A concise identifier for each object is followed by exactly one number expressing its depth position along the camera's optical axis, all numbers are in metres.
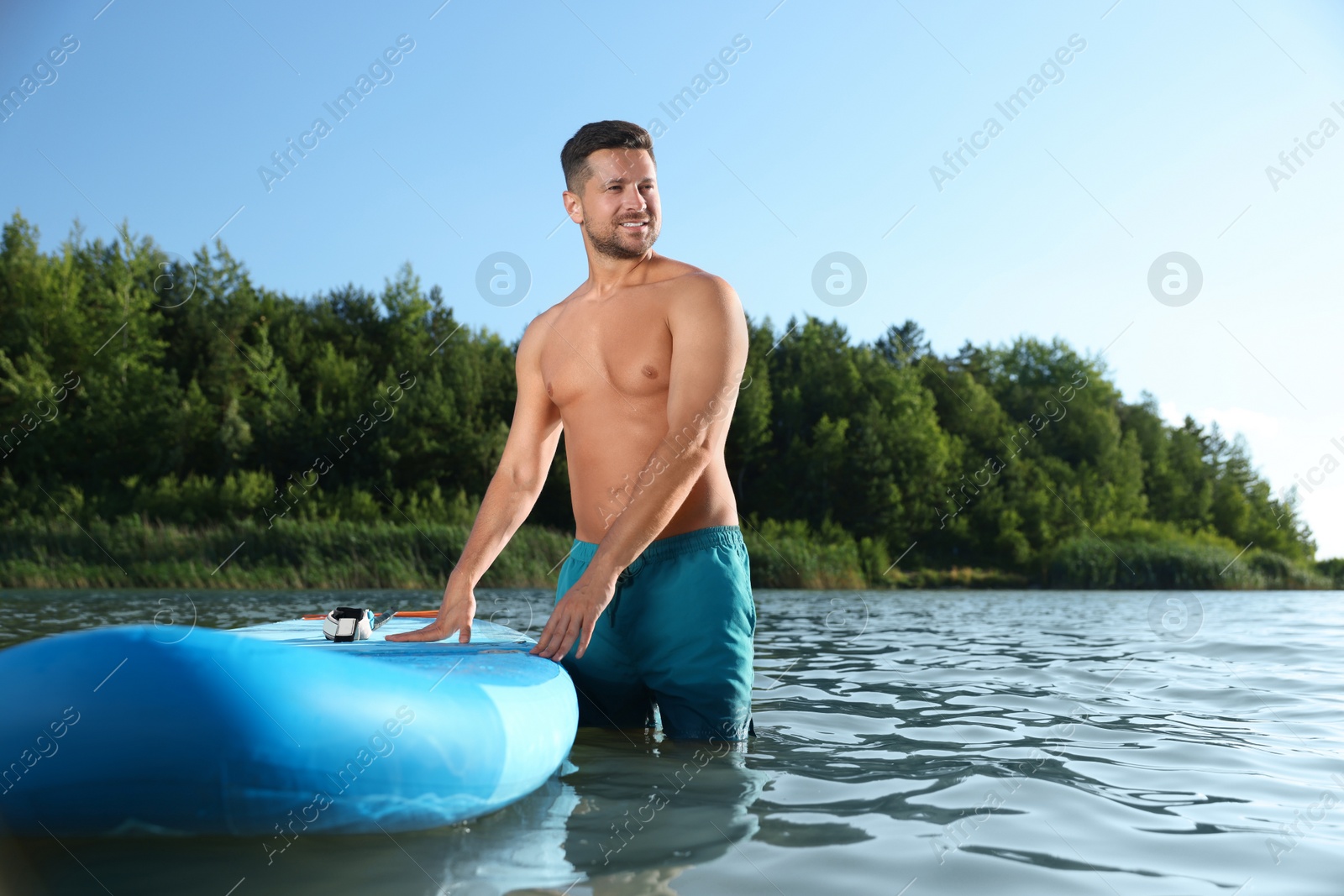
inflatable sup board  1.87
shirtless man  2.71
